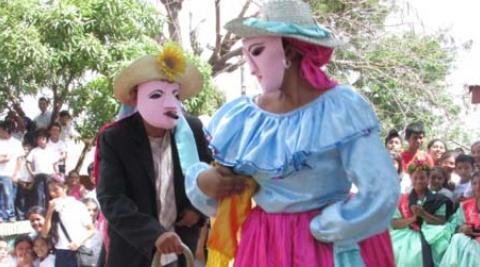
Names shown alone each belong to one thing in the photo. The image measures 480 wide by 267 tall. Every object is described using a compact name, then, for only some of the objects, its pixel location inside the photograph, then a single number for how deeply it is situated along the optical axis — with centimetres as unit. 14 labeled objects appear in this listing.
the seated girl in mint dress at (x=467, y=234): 787
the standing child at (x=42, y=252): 922
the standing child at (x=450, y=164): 959
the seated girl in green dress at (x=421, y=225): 827
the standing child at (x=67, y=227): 935
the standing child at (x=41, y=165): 1235
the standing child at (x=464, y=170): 913
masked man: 470
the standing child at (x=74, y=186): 1140
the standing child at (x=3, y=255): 911
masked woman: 343
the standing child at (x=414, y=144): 997
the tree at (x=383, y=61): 1567
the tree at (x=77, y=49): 1257
